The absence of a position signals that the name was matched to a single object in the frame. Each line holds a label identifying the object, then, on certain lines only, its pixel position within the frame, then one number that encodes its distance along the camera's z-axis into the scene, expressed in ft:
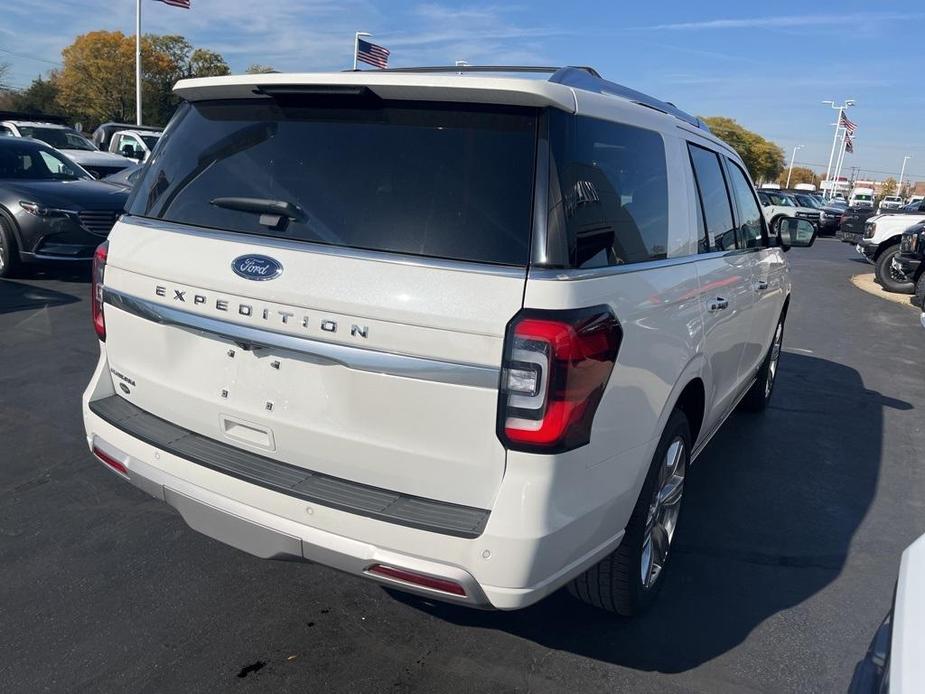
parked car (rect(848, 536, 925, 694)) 4.85
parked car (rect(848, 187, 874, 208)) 279.61
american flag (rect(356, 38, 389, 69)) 81.87
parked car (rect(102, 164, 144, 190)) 36.16
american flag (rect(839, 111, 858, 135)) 190.29
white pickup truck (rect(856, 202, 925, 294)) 46.98
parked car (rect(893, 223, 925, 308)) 39.65
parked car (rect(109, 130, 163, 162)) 68.13
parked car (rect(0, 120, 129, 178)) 54.70
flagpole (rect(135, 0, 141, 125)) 107.96
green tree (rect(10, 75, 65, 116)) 202.49
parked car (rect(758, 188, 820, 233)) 92.63
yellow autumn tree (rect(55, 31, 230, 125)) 197.77
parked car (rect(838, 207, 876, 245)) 63.26
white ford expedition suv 7.04
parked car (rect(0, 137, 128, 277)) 29.60
